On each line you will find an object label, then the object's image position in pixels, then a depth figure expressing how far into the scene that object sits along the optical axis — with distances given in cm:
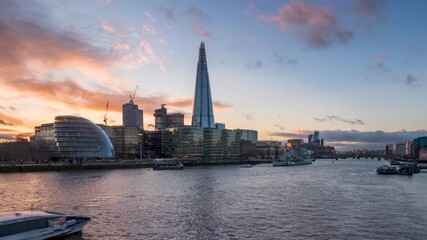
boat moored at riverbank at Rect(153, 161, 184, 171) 16622
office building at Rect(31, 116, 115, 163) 19275
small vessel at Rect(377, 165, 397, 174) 12530
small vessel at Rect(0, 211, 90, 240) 2945
